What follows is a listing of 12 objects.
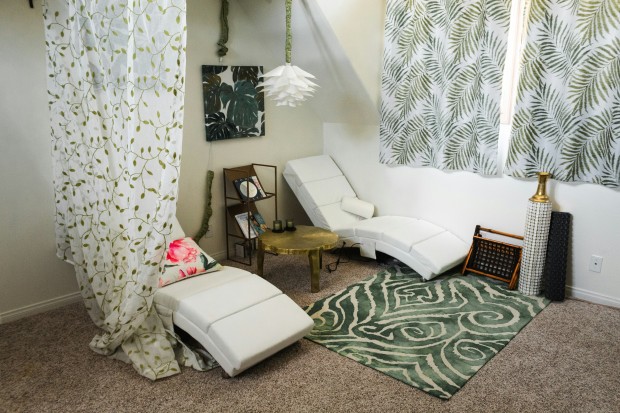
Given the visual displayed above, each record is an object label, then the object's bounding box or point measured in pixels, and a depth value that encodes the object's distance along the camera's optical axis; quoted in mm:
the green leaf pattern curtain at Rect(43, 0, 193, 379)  2266
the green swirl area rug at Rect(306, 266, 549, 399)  2553
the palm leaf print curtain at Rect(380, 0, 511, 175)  3473
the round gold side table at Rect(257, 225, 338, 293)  3375
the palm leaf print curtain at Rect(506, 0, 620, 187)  3010
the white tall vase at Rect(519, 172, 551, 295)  3309
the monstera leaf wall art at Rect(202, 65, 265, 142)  3936
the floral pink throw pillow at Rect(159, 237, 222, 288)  2922
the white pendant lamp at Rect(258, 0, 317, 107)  3312
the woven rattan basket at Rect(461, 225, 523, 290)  3584
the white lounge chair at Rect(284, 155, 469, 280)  3689
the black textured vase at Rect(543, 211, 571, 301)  3311
